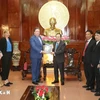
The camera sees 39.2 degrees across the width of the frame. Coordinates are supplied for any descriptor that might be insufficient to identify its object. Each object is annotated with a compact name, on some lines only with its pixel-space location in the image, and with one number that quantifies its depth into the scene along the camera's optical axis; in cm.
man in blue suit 364
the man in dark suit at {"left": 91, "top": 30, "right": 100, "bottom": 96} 295
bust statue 489
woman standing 343
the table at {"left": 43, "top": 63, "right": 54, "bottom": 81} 408
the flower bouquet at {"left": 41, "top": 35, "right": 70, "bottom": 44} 408
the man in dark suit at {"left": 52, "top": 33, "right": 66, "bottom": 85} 366
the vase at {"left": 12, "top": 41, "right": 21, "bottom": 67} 504
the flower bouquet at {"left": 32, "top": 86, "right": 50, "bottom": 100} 200
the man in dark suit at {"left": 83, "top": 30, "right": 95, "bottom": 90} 327
